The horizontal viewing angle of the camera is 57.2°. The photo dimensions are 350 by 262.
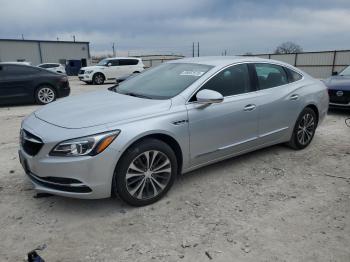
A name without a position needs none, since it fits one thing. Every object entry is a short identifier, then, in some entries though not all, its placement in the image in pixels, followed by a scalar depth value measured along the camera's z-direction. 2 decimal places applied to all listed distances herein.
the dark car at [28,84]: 9.38
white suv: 19.00
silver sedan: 2.98
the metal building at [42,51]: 37.28
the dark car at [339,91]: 7.72
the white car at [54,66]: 27.01
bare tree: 40.91
